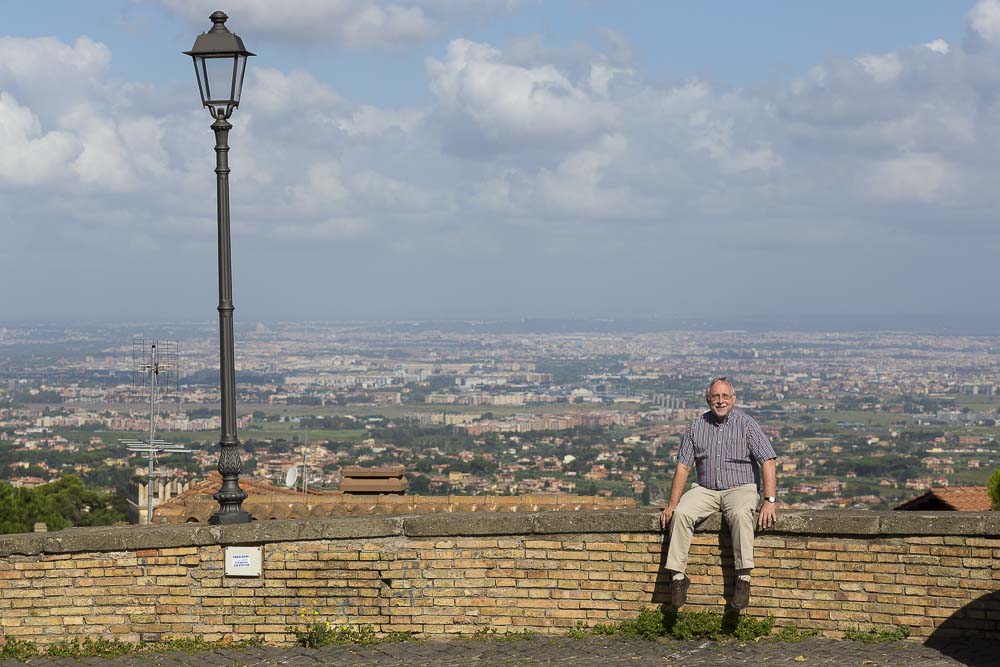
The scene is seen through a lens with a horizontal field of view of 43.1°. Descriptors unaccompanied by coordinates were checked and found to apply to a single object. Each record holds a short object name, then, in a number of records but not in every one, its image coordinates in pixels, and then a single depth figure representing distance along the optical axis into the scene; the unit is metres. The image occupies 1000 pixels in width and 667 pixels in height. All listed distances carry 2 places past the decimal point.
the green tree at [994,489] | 14.46
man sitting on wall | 8.95
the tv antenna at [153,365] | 22.23
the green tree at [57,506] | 35.66
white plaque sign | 9.53
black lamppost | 9.89
